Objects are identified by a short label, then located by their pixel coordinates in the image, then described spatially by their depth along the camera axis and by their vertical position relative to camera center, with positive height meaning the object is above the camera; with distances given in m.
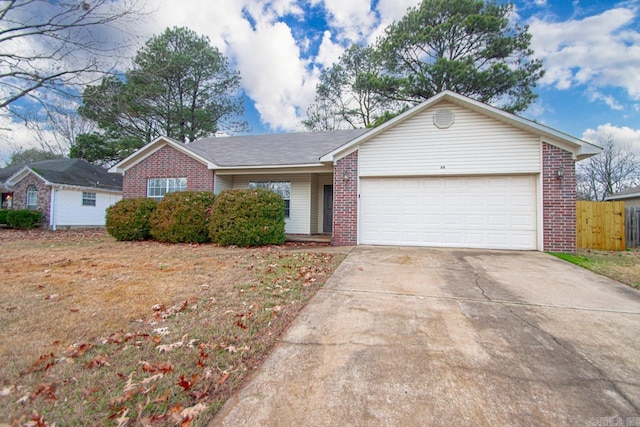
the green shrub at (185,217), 9.39 -0.03
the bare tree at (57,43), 7.59 +4.90
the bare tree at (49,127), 8.10 +2.61
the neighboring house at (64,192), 16.47 +1.41
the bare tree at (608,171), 25.36 +4.93
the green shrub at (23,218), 16.06 -0.26
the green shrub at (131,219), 10.01 -0.12
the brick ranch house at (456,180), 7.63 +1.21
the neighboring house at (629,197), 16.81 +1.68
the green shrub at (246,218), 8.78 -0.04
